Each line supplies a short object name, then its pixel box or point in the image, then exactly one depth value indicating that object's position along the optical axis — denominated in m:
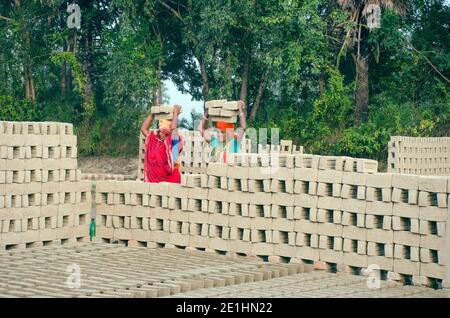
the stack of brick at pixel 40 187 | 15.91
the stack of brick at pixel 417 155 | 25.92
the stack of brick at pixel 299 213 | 13.79
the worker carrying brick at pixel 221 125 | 18.41
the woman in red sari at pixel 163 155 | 17.83
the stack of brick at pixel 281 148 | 25.38
